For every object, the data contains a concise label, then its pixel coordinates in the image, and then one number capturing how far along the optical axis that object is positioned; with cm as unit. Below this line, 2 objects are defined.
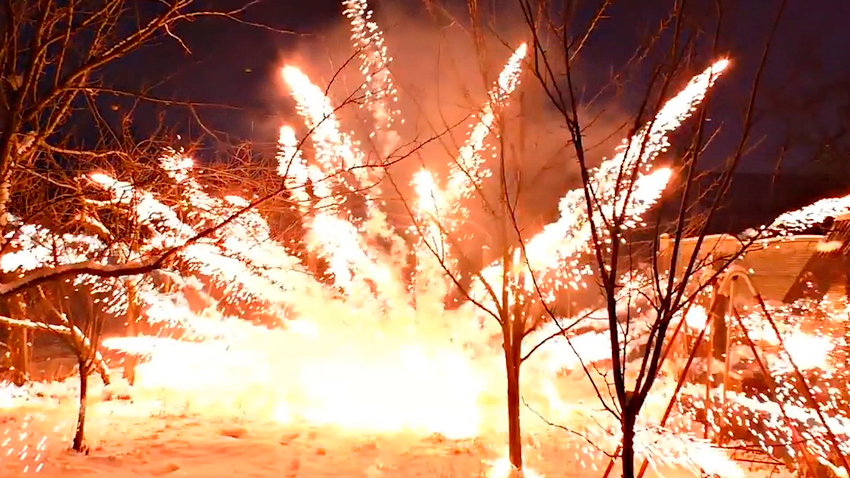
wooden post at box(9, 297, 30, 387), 1358
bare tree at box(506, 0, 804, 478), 296
